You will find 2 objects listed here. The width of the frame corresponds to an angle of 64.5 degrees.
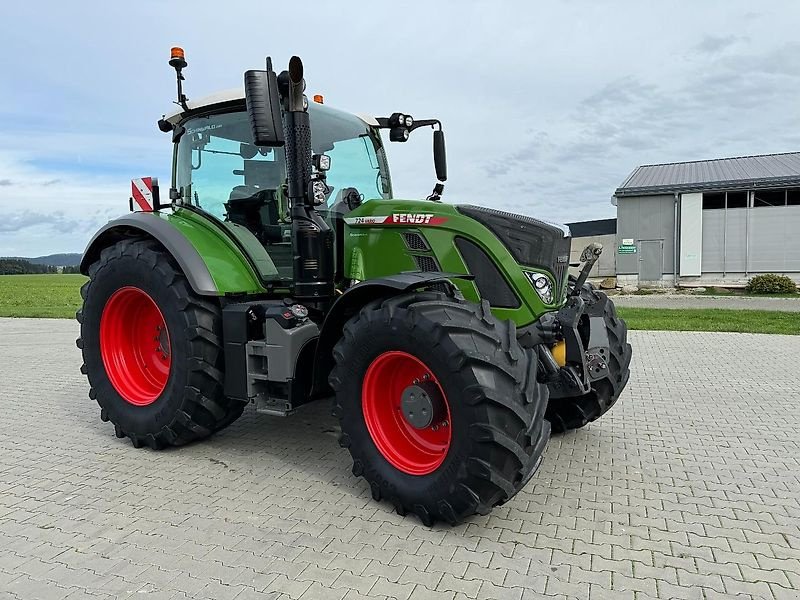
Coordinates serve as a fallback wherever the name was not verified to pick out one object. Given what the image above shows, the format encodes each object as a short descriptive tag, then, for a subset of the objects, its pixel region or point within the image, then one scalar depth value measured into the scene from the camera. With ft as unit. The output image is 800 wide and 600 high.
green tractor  10.68
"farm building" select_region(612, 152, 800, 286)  71.97
